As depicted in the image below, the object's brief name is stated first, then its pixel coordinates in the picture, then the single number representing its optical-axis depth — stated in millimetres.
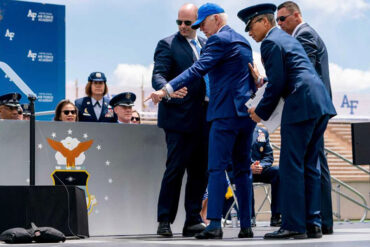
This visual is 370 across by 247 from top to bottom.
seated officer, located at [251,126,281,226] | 8883
